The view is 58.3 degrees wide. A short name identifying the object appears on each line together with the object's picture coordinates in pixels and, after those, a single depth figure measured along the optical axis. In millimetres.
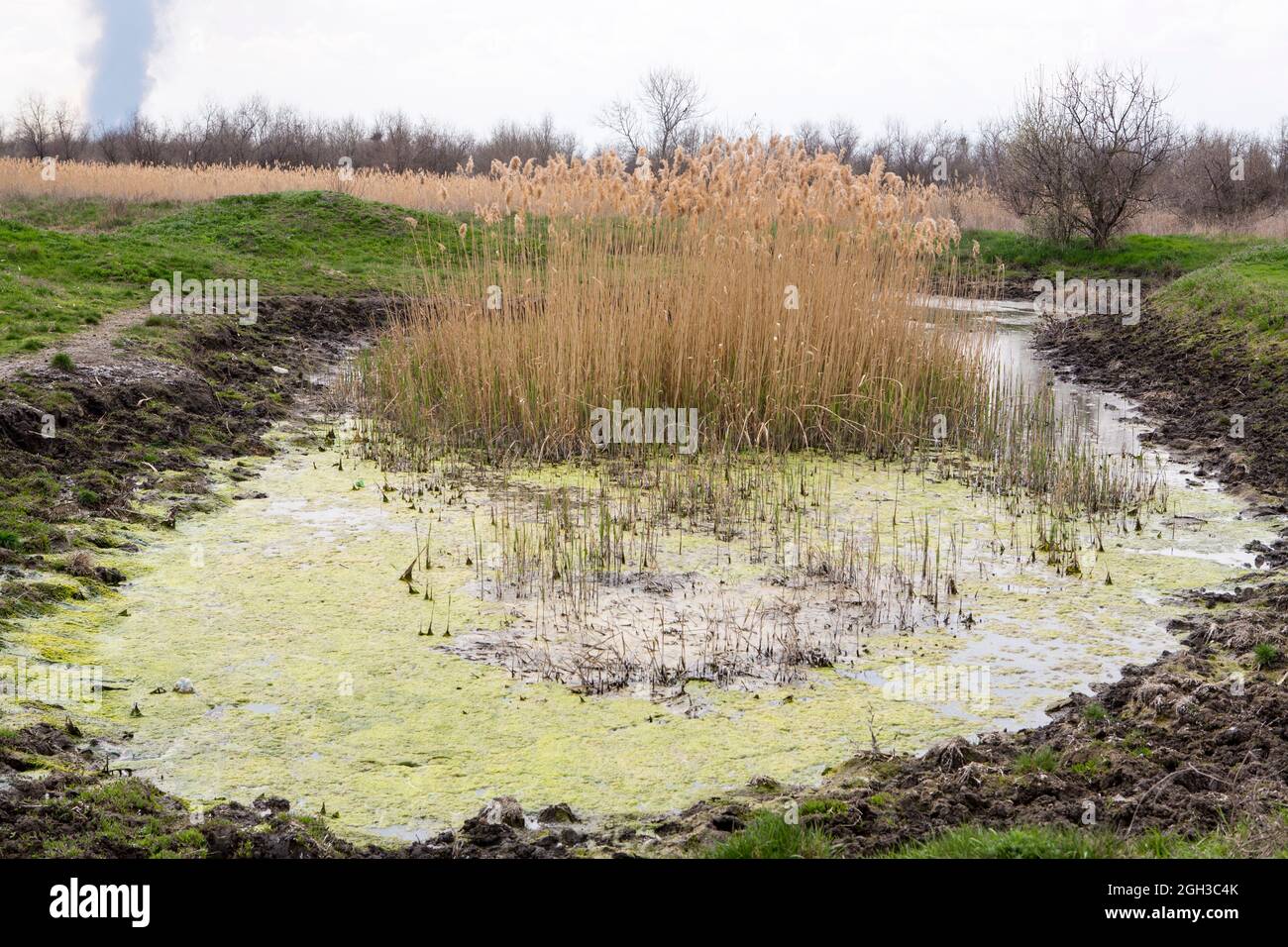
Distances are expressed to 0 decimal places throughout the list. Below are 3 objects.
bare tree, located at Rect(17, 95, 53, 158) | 36906
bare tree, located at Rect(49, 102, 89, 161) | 37250
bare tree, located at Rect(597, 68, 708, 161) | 40644
